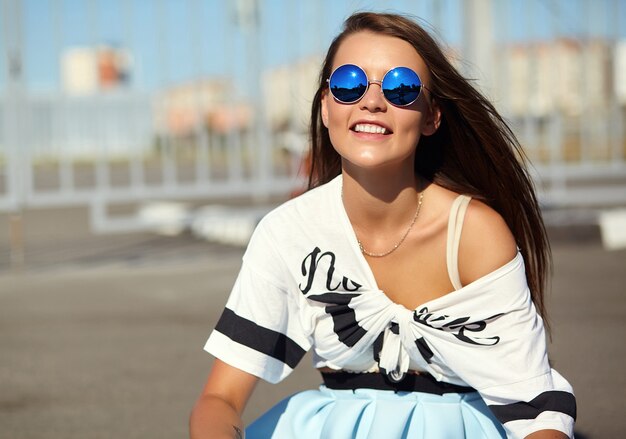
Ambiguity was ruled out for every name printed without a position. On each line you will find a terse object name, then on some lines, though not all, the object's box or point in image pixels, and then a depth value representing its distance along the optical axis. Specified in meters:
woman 2.01
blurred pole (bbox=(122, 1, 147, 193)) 7.34
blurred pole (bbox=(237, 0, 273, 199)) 7.53
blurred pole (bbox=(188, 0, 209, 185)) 7.52
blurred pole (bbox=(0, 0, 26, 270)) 6.91
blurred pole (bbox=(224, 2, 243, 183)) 7.53
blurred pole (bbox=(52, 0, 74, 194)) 7.18
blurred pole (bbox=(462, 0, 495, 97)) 7.57
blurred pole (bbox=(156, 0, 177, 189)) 7.46
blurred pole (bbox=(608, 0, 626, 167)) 8.01
